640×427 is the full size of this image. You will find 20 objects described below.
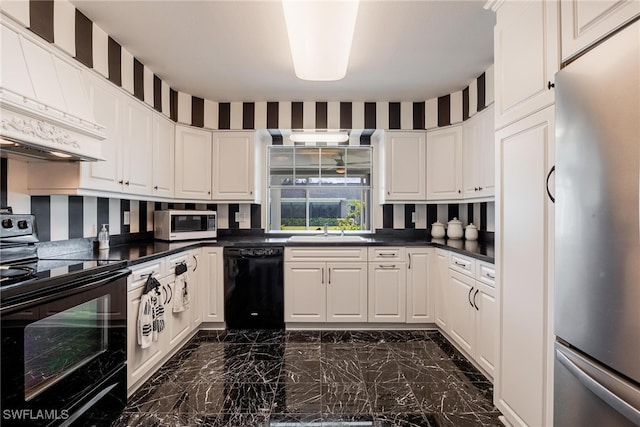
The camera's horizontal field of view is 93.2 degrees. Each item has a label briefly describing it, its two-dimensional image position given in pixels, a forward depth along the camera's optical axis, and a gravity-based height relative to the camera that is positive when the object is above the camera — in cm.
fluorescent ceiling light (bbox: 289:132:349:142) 365 +94
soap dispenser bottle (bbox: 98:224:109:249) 235 -20
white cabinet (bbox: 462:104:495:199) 269 +56
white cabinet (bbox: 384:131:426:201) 347 +54
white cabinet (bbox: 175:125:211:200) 329 +56
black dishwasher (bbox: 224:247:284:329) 314 -76
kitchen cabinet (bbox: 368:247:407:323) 315 -74
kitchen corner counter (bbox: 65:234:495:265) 213 -29
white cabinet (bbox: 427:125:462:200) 324 +56
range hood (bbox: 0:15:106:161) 136 +54
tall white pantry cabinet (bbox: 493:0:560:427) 134 +4
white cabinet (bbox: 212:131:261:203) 350 +54
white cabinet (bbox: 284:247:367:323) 315 -75
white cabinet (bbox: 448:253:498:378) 213 -74
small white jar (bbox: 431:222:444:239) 352 -20
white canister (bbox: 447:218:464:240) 338 -18
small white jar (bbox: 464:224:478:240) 320 -19
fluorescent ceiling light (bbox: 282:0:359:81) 137 +92
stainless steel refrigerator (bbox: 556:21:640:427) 88 -7
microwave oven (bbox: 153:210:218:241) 305 -12
